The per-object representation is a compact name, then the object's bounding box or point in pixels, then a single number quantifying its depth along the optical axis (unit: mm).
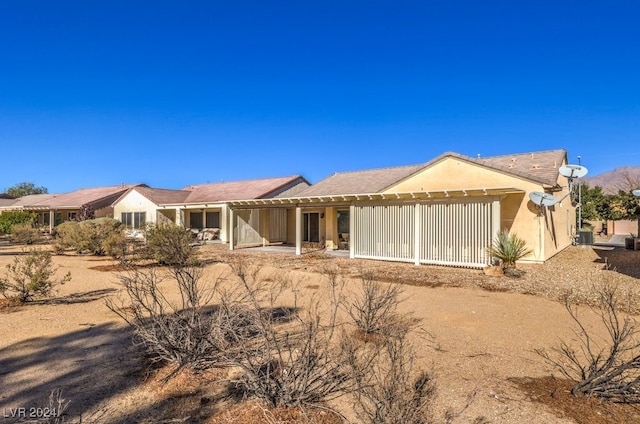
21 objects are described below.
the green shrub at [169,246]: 12703
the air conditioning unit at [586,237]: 20103
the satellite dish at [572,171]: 14156
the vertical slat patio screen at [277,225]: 23969
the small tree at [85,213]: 29141
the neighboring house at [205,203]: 24828
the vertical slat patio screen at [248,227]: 22469
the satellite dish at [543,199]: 12930
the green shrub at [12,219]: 25172
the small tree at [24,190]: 69500
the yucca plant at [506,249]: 12469
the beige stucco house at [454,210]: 13648
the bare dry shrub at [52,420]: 2346
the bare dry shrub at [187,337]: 4324
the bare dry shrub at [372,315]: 5885
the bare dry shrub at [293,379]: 3555
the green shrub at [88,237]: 17125
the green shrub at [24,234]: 22206
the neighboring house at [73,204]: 31045
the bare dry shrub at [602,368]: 3527
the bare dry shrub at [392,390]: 2875
